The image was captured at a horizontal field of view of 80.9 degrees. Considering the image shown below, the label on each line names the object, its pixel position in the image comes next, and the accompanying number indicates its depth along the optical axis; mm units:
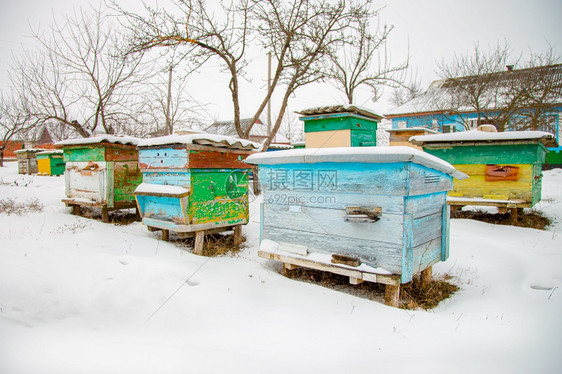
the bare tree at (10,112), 8127
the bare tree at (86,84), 8727
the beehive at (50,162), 15672
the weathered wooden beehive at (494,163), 5441
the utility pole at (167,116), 10847
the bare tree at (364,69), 9133
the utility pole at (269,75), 15218
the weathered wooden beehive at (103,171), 5691
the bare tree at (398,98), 31094
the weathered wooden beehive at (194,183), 4199
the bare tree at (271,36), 6914
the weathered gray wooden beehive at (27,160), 16828
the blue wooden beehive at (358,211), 2742
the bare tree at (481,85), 13086
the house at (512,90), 12578
